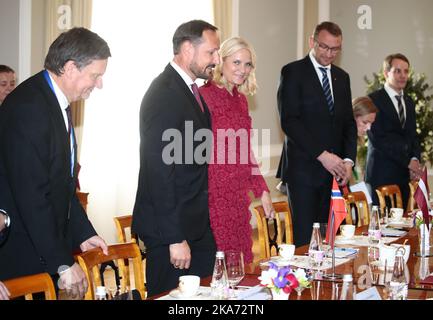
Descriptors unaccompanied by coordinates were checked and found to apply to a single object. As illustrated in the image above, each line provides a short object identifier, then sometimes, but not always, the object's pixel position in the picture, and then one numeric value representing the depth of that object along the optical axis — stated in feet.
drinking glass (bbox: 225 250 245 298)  8.49
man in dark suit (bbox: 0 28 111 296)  8.55
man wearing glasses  16.80
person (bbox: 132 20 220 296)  10.57
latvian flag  11.96
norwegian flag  10.03
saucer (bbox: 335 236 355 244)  12.64
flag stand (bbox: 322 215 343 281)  9.55
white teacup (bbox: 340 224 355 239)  12.99
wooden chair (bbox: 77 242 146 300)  9.12
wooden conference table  8.59
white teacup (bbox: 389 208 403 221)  15.58
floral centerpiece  7.52
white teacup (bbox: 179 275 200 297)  8.17
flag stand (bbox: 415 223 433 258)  11.41
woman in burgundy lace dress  12.28
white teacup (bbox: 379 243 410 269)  9.89
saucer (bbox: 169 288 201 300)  8.16
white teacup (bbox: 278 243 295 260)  10.75
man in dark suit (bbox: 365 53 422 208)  21.79
